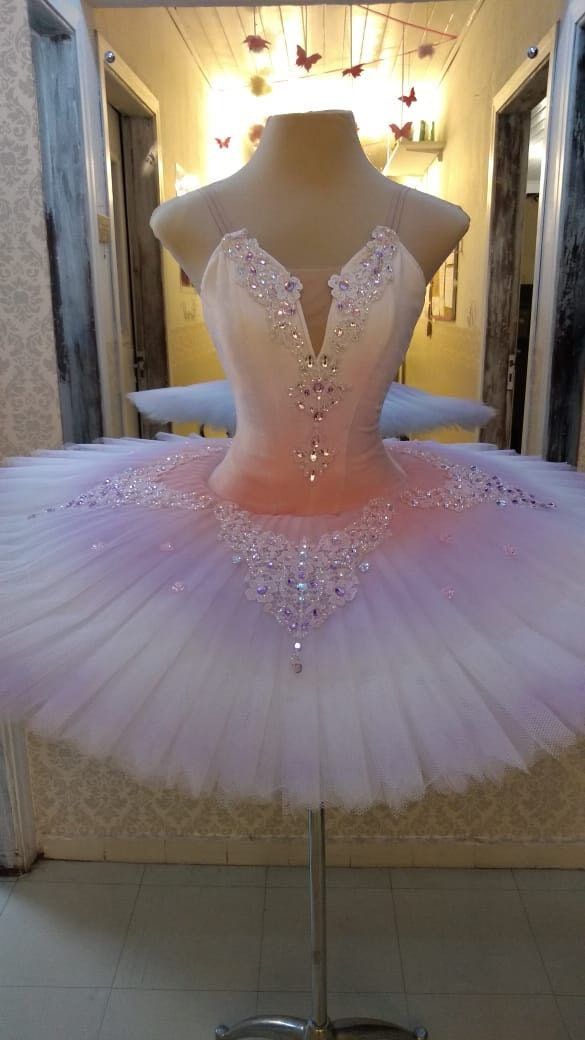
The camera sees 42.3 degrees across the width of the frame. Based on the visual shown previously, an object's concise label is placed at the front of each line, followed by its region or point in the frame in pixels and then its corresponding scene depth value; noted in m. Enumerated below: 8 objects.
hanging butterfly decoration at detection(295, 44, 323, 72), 1.35
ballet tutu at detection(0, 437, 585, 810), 0.72
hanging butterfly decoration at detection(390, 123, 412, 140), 1.35
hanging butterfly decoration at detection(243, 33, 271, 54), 1.36
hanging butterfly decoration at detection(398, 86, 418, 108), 1.36
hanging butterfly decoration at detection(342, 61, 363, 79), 1.36
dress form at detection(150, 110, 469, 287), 1.04
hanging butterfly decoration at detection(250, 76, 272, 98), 1.35
